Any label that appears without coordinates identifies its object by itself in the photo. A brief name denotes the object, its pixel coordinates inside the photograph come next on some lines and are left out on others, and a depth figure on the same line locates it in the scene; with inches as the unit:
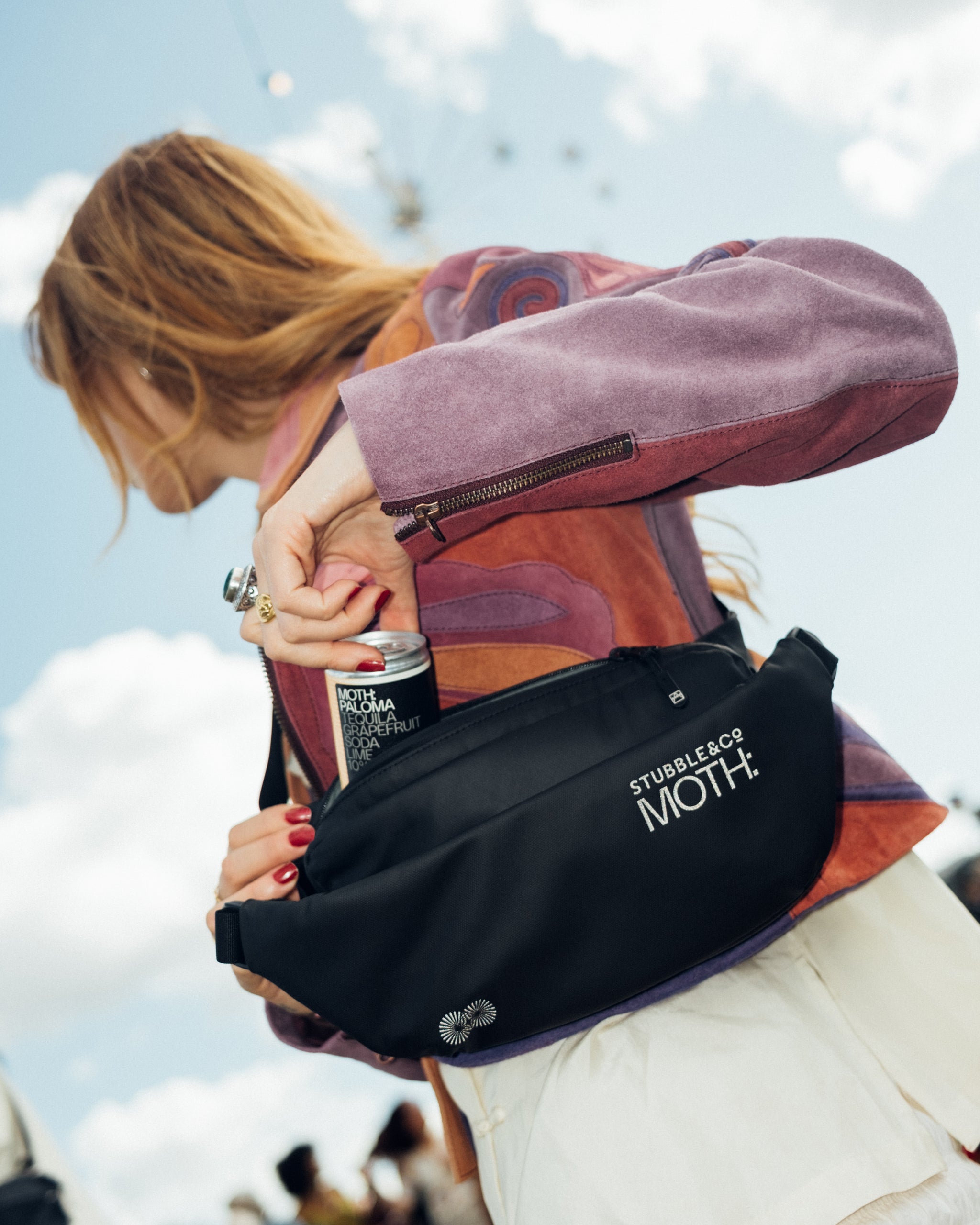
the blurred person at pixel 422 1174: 103.4
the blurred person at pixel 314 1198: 101.9
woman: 27.7
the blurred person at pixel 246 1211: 110.0
